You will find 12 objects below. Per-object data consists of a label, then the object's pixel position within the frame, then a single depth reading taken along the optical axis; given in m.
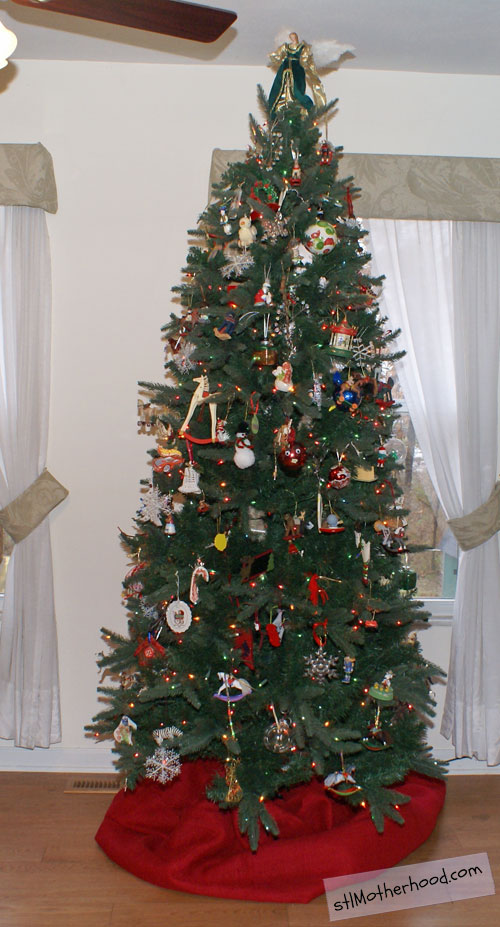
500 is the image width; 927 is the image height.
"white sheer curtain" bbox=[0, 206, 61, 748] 2.98
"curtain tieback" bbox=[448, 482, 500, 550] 3.03
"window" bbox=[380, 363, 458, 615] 3.21
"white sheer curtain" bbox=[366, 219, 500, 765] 3.04
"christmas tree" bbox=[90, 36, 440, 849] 2.27
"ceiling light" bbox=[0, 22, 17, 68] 1.55
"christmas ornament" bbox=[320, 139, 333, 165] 2.39
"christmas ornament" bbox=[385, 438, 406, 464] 2.64
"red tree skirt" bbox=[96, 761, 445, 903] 2.31
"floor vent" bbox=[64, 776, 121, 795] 2.95
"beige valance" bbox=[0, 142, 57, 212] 2.90
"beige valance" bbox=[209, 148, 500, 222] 2.96
